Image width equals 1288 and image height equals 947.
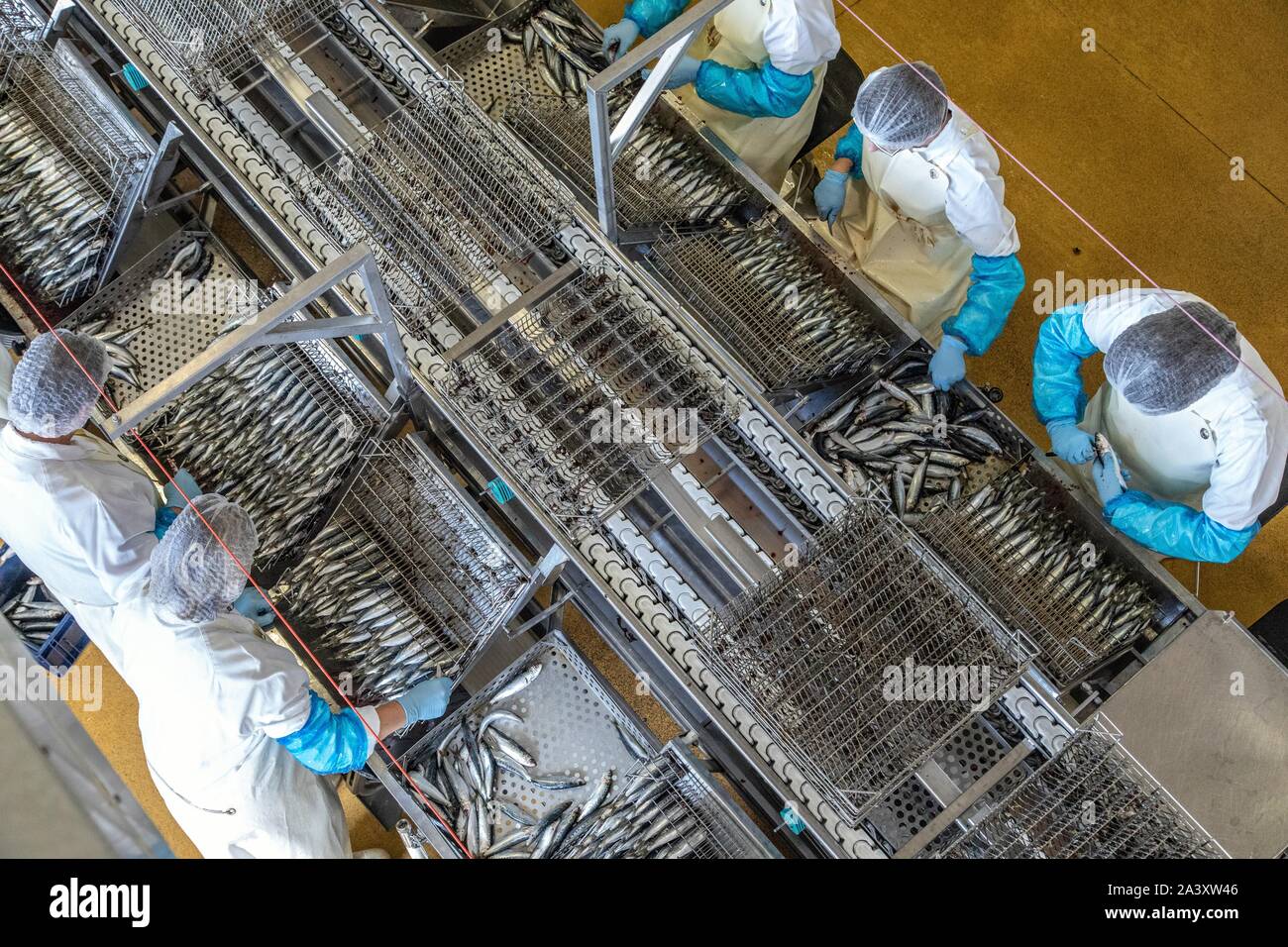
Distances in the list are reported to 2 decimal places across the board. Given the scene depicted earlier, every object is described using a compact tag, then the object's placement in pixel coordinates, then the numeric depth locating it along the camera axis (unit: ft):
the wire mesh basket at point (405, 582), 12.30
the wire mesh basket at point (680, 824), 11.67
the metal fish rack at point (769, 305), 14.08
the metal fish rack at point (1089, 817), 10.59
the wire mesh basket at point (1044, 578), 12.60
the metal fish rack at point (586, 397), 11.60
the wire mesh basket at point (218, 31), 13.76
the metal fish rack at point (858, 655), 10.66
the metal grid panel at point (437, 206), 12.38
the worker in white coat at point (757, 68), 14.53
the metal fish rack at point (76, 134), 14.82
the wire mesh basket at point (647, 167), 14.55
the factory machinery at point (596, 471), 11.08
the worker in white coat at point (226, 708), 11.18
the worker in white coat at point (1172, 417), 12.08
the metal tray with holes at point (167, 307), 14.75
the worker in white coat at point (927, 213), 13.39
